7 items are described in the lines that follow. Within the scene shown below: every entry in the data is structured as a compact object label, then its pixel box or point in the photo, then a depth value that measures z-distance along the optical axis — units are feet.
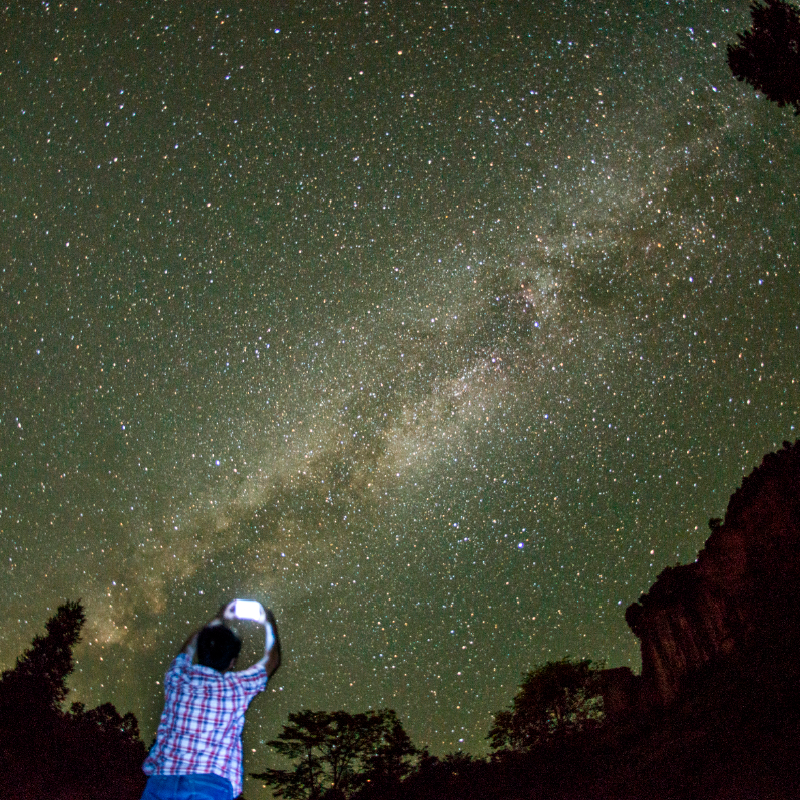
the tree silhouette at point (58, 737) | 77.15
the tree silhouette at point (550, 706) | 112.37
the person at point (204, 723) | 9.02
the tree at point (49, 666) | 99.30
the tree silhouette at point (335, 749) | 101.30
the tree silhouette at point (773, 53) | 45.37
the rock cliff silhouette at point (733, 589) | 88.07
